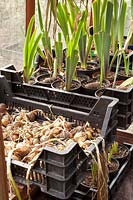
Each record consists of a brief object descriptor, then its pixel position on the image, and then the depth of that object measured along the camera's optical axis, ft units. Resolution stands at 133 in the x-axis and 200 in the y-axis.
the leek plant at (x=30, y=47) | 3.98
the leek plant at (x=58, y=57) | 4.13
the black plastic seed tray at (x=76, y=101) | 3.32
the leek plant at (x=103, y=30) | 3.95
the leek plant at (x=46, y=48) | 4.13
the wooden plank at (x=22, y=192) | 2.97
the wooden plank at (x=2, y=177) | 1.98
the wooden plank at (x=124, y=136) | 5.09
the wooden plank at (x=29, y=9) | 4.92
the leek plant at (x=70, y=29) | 3.72
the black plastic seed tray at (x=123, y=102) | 3.66
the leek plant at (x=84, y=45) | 4.28
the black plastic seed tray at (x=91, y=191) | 3.97
